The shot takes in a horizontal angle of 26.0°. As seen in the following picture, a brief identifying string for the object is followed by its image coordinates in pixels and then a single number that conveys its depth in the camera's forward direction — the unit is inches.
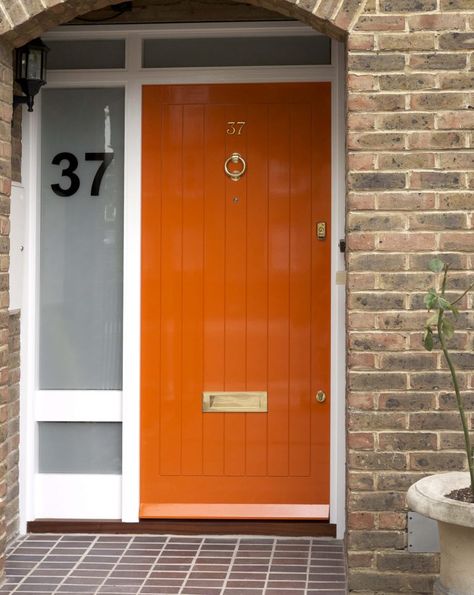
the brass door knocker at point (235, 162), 230.2
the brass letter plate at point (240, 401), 229.6
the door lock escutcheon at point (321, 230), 227.8
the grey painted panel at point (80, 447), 231.8
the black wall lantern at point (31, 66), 213.2
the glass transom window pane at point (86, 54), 230.7
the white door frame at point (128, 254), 227.0
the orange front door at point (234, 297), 229.0
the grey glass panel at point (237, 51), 228.4
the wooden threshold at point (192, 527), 226.8
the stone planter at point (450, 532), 149.9
